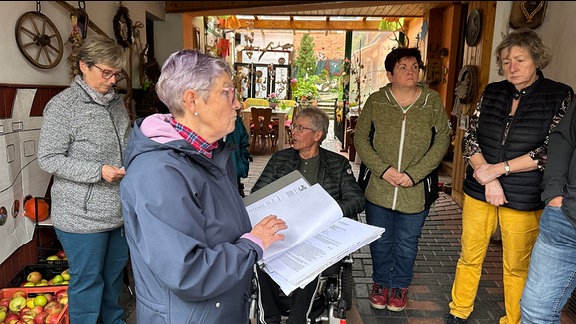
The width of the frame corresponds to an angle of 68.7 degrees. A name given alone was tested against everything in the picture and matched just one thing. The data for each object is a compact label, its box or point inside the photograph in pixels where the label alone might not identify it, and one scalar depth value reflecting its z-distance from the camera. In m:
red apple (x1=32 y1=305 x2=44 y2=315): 2.05
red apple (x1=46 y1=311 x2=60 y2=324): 2.02
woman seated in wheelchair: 2.25
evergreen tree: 15.64
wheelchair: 1.82
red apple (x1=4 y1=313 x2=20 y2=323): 2.02
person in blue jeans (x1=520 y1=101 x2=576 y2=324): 1.59
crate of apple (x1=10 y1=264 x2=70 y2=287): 2.31
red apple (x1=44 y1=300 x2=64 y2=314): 2.09
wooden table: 8.27
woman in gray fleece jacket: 1.84
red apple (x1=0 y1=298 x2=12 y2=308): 2.12
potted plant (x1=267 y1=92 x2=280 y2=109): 9.26
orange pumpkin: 2.37
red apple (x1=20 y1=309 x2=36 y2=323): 2.02
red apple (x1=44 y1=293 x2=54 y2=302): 2.19
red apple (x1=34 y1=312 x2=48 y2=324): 2.03
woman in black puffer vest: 1.88
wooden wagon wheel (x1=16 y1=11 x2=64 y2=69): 2.35
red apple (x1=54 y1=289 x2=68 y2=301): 2.20
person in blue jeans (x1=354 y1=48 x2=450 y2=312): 2.29
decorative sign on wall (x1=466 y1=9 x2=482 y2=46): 4.42
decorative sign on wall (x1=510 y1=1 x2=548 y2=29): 3.10
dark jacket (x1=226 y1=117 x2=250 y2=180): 3.04
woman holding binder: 0.97
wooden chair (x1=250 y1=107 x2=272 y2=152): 8.06
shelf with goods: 2.38
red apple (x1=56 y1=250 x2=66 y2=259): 2.57
